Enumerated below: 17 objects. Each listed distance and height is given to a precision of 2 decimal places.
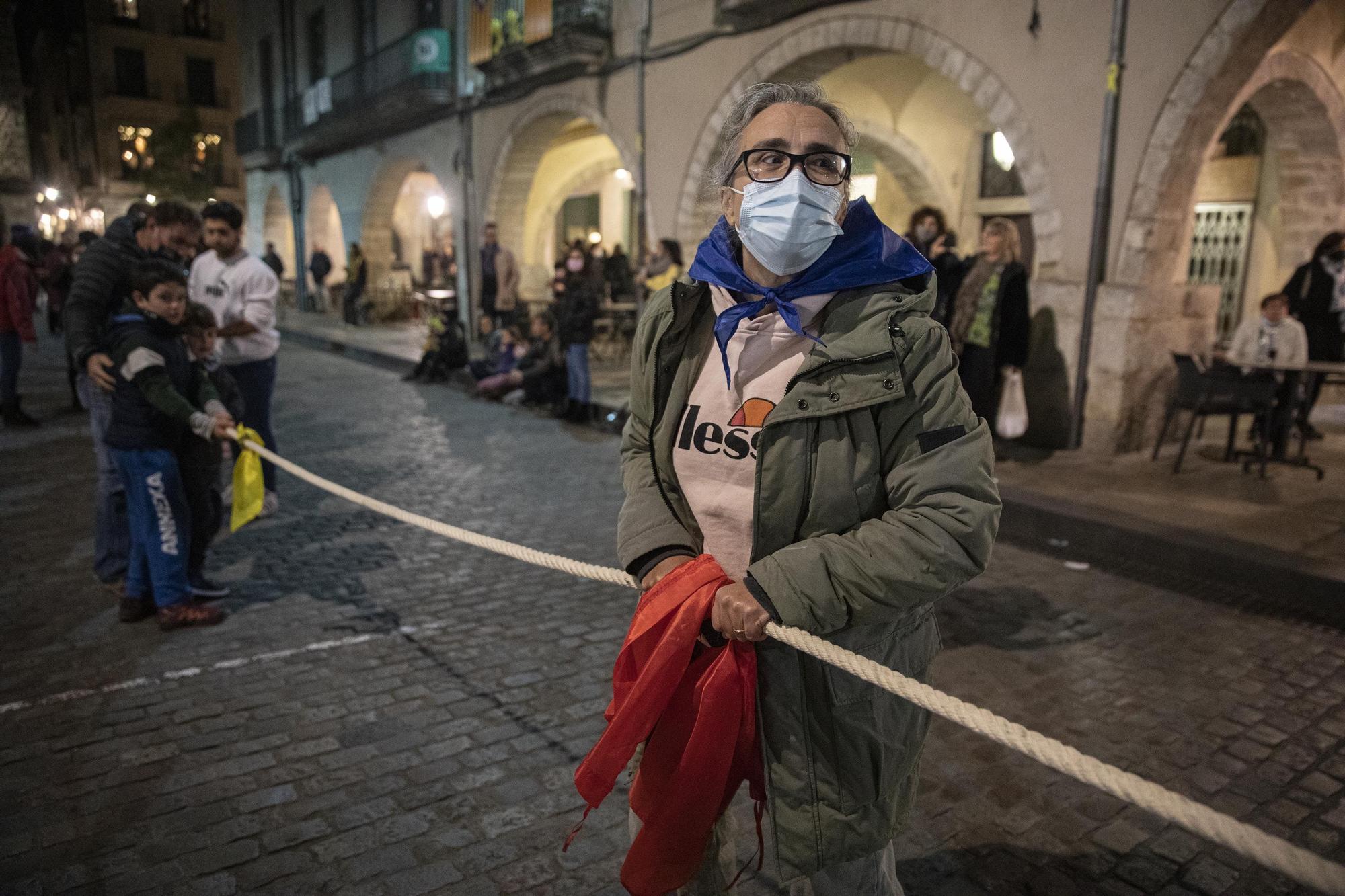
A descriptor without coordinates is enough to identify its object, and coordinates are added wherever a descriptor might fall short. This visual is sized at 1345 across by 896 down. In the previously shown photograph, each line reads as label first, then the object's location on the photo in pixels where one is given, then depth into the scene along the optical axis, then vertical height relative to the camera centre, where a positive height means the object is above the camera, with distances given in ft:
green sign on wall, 55.42 +13.91
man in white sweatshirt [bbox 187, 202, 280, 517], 18.12 -0.32
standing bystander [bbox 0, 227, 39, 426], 29.09 -1.76
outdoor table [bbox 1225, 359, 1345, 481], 22.39 -2.94
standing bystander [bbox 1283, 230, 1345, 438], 26.27 -0.05
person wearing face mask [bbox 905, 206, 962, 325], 23.86 +1.26
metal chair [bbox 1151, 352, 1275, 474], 22.26 -2.36
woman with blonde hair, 22.53 -0.55
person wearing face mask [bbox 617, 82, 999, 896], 5.29 -1.06
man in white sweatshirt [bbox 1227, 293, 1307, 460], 23.29 -1.26
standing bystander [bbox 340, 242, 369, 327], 67.51 -0.75
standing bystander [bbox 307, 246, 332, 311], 76.59 +0.93
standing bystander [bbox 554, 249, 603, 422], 31.42 -1.82
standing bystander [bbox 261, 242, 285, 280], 65.16 +1.07
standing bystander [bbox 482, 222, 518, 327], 46.06 +0.36
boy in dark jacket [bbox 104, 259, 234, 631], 13.25 -2.19
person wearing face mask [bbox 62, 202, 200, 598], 14.24 -0.73
